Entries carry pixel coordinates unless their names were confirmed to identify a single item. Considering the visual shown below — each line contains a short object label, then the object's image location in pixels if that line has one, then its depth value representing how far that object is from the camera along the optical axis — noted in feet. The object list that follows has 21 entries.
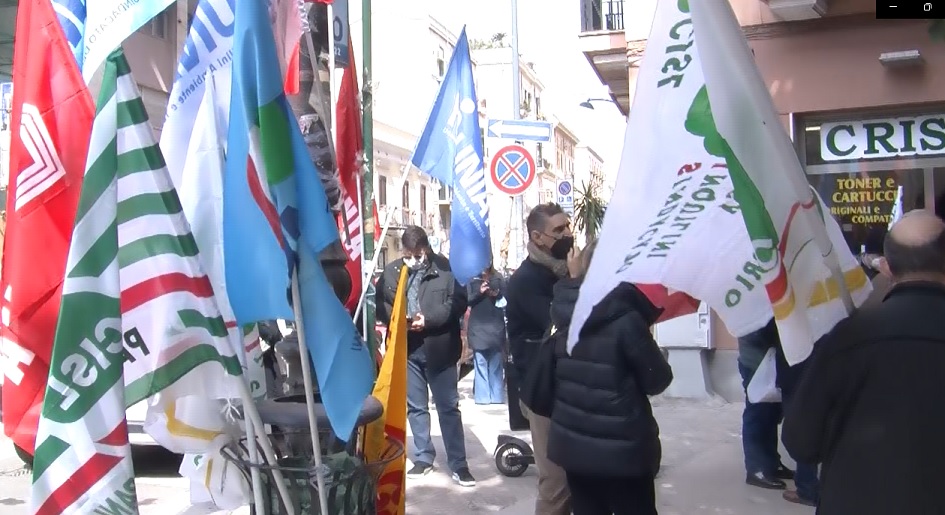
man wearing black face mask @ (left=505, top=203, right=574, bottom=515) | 15.88
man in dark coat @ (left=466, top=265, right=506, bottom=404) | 33.22
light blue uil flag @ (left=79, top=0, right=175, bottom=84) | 13.12
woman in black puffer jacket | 13.11
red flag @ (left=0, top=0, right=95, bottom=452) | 10.21
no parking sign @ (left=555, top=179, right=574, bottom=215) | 59.26
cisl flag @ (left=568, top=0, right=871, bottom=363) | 8.91
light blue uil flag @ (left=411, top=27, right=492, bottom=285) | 20.36
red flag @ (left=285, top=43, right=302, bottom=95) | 14.70
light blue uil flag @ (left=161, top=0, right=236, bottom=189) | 12.62
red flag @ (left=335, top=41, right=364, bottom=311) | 18.30
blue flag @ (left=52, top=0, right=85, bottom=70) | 13.64
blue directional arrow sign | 39.68
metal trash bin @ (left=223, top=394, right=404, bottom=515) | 11.16
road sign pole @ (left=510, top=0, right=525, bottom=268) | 55.00
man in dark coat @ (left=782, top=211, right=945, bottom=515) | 8.53
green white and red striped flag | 9.32
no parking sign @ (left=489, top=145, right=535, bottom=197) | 36.22
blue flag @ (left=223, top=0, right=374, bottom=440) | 10.40
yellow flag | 14.07
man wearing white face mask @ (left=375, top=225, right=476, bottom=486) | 22.93
